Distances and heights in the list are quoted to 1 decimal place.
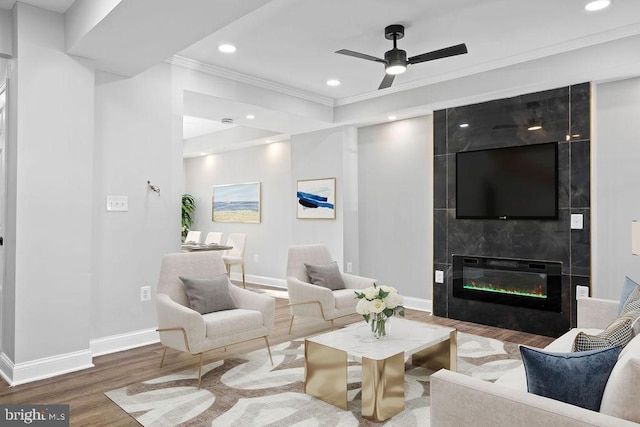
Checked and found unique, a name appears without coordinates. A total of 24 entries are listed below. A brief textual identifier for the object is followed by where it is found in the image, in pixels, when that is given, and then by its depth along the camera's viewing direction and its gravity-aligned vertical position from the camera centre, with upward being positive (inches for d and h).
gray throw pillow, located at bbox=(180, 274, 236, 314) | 130.8 -24.5
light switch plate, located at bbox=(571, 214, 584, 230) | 159.5 -2.7
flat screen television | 167.3 +13.4
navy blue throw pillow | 56.2 -21.1
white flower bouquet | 109.1 -23.2
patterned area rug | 97.5 -46.1
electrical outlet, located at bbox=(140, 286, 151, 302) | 155.2 -28.0
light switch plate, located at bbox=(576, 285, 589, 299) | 158.2 -28.5
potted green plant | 344.9 +5.4
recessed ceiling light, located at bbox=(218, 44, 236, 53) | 155.0 +61.7
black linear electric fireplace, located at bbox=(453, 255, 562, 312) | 167.6 -27.8
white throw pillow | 50.2 -21.4
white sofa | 50.8 -24.4
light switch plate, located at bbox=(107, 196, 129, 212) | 147.2 +4.6
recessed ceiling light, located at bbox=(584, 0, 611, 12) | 123.1 +61.2
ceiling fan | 131.4 +49.8
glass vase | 111.1 -29.0
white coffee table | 97.3 -35.2
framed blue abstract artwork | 235.6 +9.8
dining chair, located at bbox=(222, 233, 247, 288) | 265.4 -22.8
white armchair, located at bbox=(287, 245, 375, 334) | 160.4 -29.4
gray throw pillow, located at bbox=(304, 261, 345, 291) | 174.7 -25.0
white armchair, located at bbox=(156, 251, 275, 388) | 116.5 -29.2
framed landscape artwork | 301.6 +9.8
